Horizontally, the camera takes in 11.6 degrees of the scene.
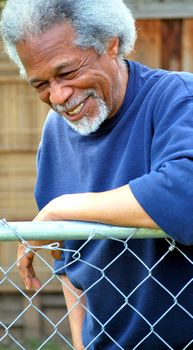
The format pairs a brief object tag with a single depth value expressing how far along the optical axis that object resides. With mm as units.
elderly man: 2609
